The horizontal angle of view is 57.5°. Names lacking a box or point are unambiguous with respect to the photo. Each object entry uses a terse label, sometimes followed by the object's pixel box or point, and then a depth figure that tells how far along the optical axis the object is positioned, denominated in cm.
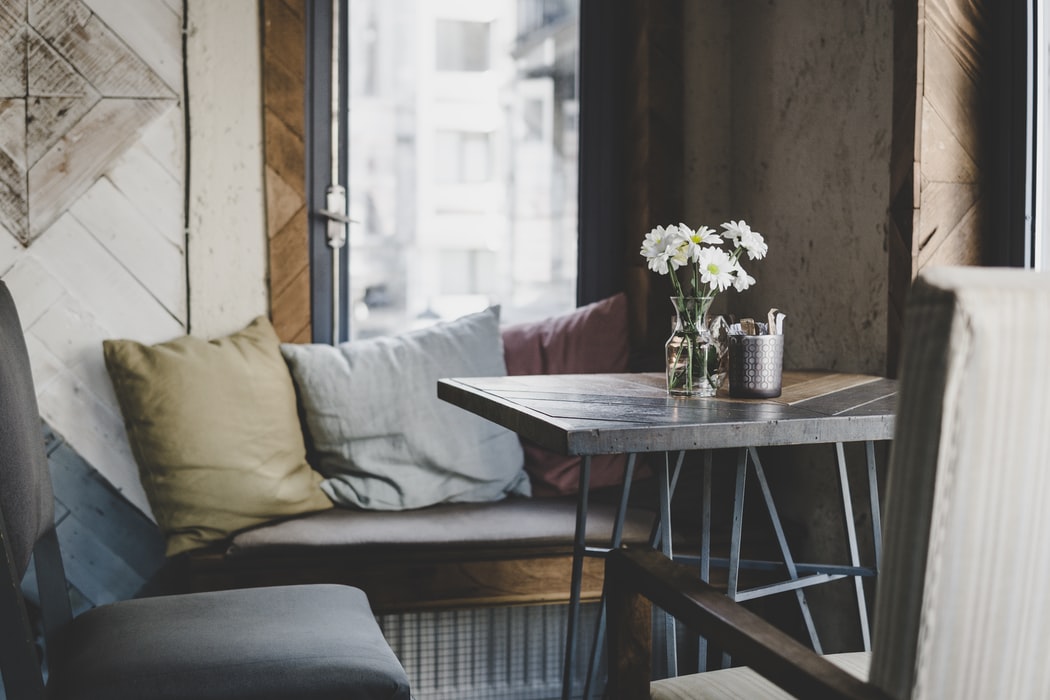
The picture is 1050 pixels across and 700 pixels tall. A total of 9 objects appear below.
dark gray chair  122
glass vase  170
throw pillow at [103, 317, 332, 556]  226
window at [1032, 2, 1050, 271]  196
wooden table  134
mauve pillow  260
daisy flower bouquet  167
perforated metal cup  165
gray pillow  242
